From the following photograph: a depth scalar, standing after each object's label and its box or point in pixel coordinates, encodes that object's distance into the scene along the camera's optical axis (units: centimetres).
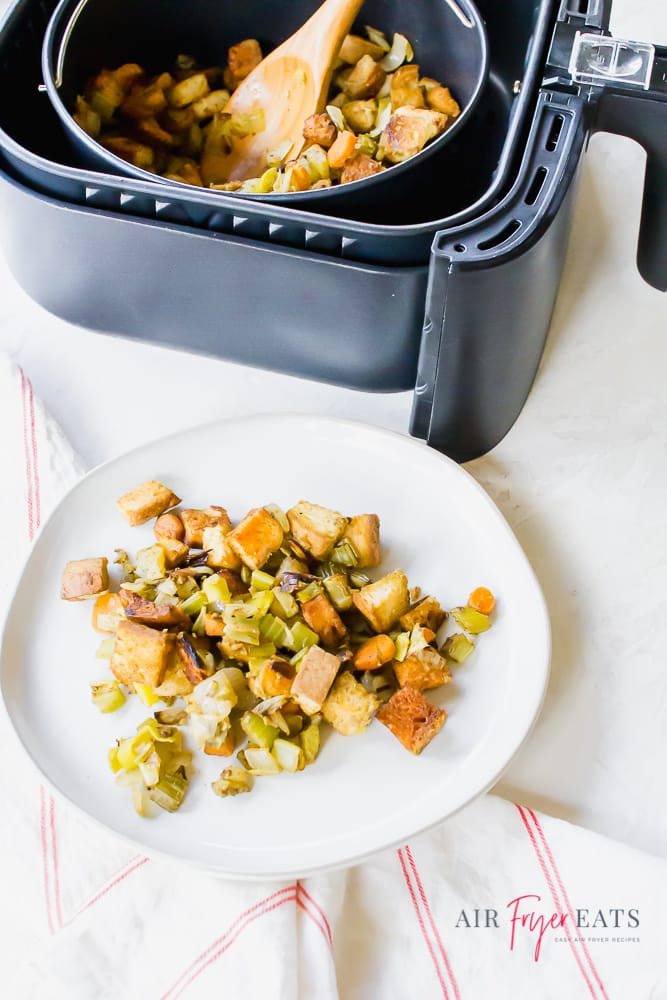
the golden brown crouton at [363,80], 97
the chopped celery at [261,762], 72
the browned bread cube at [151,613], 76
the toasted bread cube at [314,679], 72
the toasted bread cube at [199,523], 82
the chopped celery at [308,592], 77
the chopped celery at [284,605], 76
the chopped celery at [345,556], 81
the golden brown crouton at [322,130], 92
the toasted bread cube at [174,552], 81
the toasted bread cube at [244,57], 100
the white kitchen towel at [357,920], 68
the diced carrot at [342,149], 89
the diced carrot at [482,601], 79
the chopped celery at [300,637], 75
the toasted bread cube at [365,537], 80
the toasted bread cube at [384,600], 76
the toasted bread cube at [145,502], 83
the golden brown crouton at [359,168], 88
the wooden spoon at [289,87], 93
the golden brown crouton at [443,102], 94
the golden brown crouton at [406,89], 95
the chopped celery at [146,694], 75
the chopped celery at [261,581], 78
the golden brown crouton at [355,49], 99
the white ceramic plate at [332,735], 71
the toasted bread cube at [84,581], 79
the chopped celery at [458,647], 77
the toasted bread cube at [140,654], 73
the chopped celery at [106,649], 78
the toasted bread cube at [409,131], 89
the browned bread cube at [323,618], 75
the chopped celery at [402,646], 75
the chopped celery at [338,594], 77
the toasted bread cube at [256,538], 79
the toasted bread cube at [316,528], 80
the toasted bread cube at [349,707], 73
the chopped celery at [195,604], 77
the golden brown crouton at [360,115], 96
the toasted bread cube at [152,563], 81
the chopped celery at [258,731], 72
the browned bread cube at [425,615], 77
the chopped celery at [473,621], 78
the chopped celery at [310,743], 73
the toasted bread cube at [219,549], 79
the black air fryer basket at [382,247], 78
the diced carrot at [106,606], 78
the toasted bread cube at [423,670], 74
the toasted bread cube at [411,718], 73
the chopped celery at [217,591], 77
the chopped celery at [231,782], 71
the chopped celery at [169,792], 71
